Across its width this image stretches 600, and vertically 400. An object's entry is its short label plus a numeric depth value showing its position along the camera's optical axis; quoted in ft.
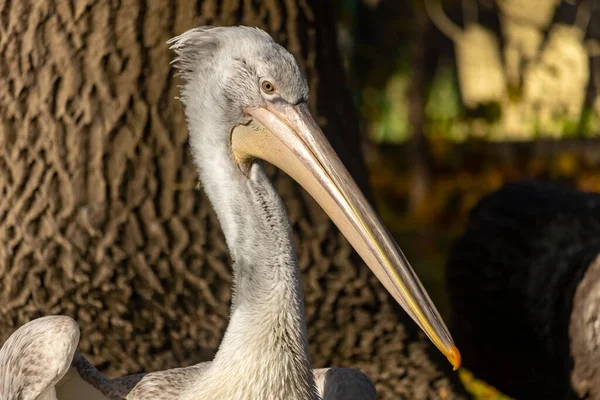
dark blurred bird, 25.82
